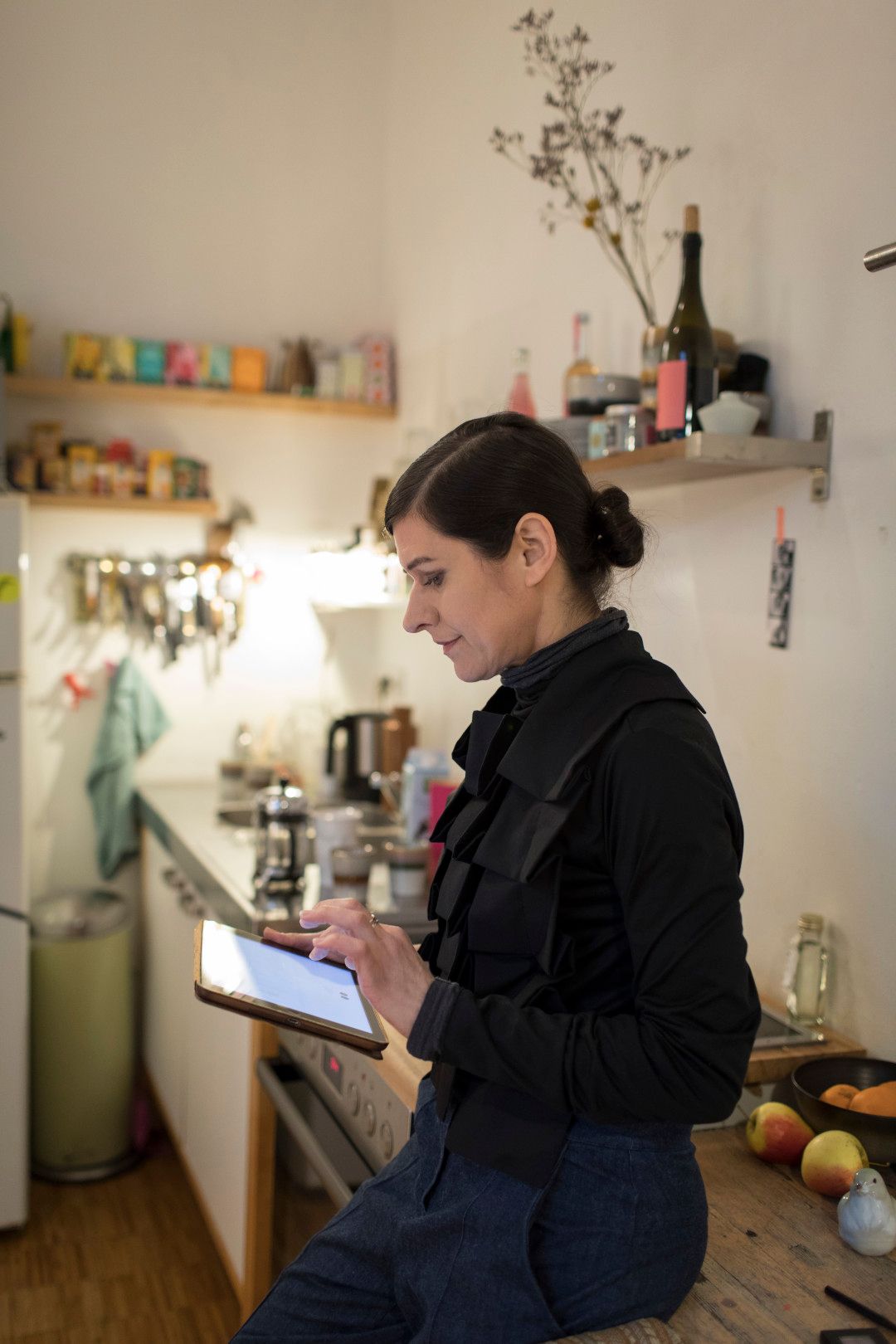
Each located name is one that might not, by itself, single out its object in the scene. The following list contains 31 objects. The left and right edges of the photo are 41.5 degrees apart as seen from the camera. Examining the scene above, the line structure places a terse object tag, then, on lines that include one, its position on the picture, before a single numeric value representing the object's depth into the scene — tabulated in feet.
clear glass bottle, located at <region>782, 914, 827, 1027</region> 5.71
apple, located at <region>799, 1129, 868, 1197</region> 4.40
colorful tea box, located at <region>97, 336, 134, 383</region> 10.97
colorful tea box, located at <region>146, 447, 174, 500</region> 11.23
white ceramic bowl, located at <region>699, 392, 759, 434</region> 5.62
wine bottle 5.82
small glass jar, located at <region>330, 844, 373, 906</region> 7.49
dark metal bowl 4.54
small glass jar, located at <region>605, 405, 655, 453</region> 6.31
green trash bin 10.05
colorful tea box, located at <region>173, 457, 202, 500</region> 11.41
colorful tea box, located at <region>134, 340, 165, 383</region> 11.14
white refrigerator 9.09
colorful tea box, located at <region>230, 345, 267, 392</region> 11.55
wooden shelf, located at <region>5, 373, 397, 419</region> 10.66
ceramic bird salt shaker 4.03
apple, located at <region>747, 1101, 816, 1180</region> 4.66
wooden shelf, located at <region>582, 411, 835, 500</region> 5.48
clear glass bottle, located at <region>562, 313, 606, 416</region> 6.98
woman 3.19
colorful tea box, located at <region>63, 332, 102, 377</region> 10.84
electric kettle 10.98
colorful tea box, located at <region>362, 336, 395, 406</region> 12.03
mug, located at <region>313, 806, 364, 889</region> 8.00
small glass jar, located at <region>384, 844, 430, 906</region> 7.67
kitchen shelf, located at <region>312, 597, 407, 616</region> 10.73
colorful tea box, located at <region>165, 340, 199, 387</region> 11.26
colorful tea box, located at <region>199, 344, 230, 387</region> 11.38
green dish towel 11.15
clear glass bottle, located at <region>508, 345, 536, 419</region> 8.60
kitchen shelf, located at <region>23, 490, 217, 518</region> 10.77
